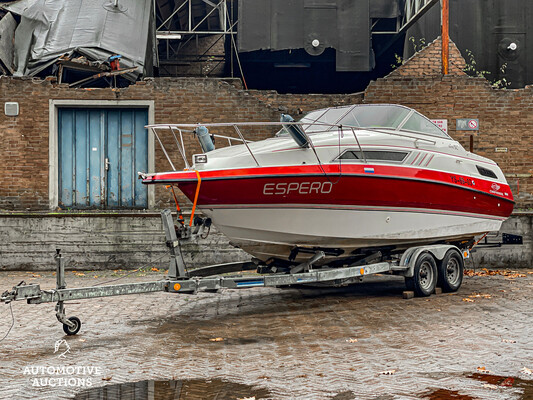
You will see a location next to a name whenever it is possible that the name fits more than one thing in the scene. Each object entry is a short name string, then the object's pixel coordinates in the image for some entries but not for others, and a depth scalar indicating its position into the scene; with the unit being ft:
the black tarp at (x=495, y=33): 61.93
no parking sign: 48.96
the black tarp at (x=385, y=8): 62.03
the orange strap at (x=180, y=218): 27.22
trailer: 23.81
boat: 27.94
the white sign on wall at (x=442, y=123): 48.60
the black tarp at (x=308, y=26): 60.23
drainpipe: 49.29
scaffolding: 64.34
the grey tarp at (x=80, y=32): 50.57
